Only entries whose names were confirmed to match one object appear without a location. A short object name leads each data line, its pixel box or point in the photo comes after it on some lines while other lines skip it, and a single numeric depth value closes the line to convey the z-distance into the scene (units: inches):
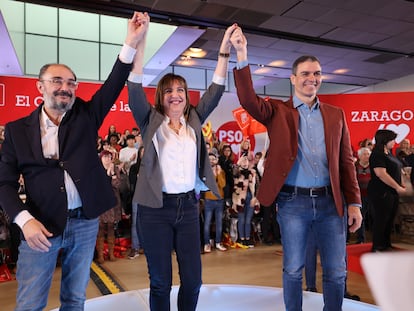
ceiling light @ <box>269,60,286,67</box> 361.4
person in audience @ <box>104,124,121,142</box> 250.1
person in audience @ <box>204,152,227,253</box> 206.7
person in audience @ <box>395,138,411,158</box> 257.0
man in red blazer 73.4
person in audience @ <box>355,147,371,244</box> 225.8
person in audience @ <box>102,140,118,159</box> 213.0
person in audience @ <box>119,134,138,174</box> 233.5
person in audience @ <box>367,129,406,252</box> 145.8
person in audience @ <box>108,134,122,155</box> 246.7
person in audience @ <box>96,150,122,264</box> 179.0
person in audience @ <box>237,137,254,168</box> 231.5
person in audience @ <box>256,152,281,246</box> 228.7
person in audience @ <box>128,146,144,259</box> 187.1
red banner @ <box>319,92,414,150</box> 296.7
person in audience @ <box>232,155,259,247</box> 218.2
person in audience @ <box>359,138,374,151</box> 252.4
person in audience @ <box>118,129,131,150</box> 253.2
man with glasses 59.8
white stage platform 97.8
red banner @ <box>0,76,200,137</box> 234.7
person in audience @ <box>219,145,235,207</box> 217.6
